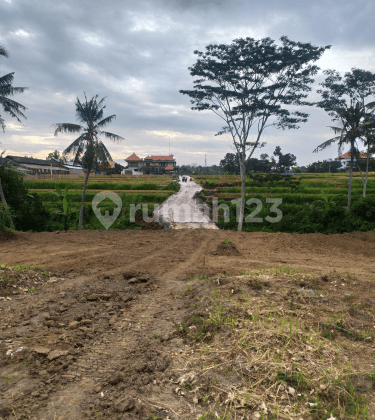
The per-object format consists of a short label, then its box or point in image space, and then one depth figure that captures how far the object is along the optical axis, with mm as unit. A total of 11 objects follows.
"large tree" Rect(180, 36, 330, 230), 13688
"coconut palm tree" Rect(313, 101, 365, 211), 17094
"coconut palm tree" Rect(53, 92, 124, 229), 15047
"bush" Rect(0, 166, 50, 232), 16125
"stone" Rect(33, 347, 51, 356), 3211
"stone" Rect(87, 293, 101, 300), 5047
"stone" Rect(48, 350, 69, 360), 3146
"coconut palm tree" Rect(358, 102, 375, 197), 17016
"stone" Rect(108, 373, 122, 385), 2799
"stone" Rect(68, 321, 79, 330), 3943
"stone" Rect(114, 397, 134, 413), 2438
